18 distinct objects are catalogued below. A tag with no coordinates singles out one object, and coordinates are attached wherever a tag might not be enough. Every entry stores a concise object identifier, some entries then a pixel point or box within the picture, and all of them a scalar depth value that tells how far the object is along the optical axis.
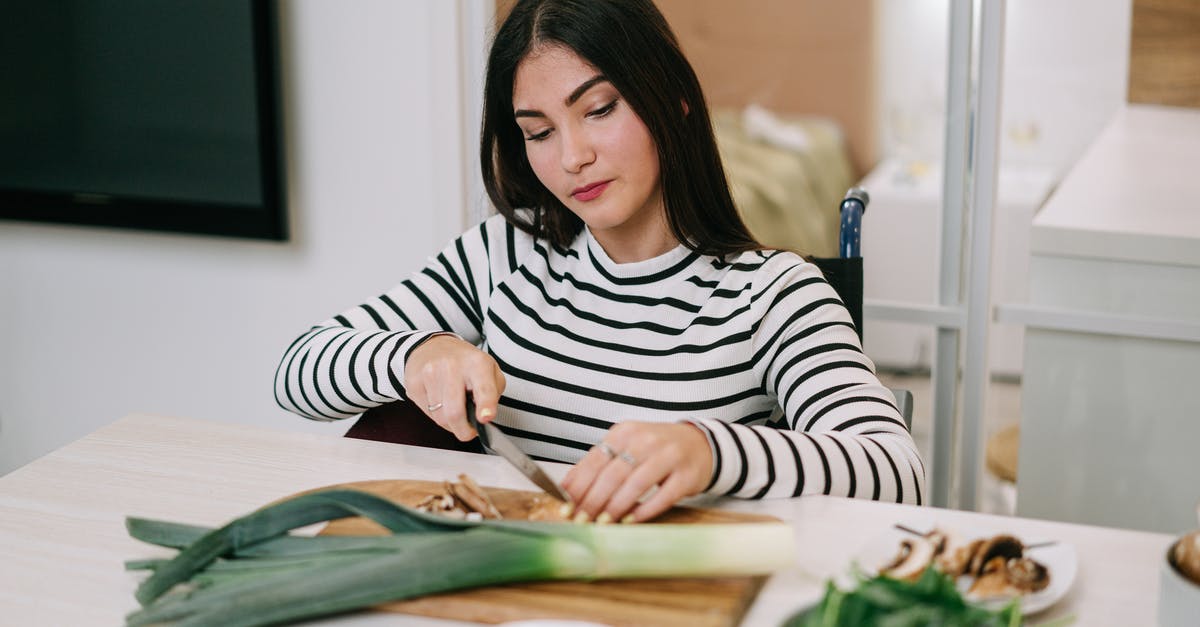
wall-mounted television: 2.38
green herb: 0.77
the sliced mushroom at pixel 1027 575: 0.92
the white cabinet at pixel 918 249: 2.06
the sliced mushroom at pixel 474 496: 1.05
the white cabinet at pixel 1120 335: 1.96
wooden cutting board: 0.89
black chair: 1.59
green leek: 0.90
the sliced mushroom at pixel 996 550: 0.94
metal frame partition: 2.04
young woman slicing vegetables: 1.32
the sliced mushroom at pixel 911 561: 0.93
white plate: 0.90
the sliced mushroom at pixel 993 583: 0.90
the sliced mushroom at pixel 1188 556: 0.83
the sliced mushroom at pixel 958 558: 0.93
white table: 0.94
